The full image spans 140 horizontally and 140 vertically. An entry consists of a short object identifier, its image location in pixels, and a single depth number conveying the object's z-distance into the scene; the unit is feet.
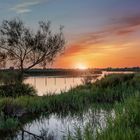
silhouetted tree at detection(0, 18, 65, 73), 59.19
